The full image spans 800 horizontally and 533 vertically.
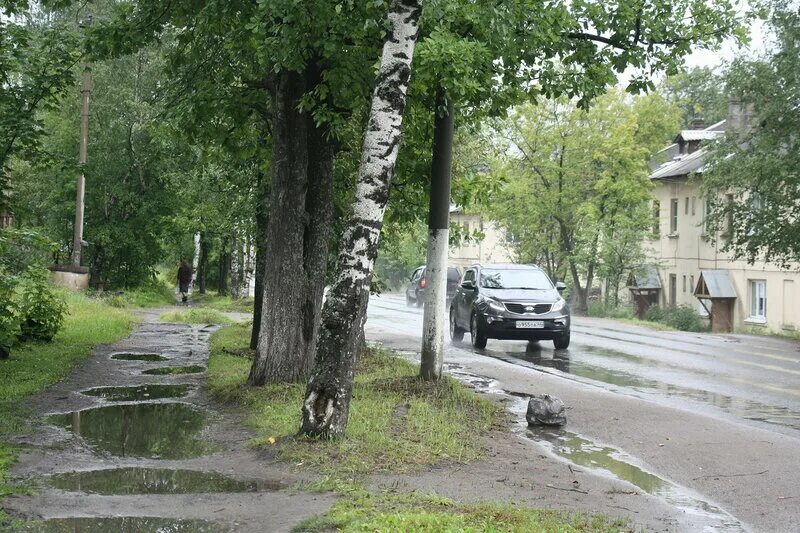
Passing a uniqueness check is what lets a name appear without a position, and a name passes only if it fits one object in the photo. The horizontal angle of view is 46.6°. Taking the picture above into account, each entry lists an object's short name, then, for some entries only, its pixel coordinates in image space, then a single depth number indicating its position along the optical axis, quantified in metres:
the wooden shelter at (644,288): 47.44
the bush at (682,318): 39.06
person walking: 39.34
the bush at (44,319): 15.99
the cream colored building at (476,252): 69.75
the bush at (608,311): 46.39
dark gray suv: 19.80
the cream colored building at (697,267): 38.28
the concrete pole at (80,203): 31.48
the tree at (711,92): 29.61
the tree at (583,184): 45.91
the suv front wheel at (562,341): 20.36
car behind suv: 42.13
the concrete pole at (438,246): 11.73
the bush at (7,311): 10.49
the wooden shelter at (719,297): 40.44
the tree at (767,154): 27.39
